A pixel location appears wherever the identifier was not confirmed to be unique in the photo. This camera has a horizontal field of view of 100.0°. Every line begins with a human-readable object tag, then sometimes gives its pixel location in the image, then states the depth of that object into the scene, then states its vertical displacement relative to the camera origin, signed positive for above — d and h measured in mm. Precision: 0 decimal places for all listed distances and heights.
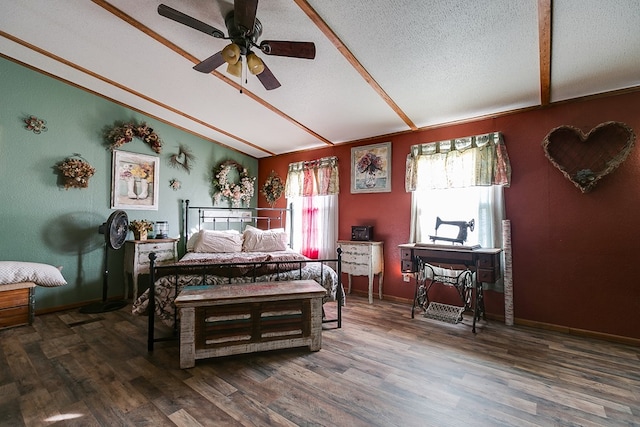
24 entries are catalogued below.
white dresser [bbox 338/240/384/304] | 3865 -619
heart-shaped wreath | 2635 +705
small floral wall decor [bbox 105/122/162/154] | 3799 +1224
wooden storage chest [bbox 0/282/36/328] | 2770 -915
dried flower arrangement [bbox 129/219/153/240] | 3864 -154
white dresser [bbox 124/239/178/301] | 3695 -541
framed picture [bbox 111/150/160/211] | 3885 +553
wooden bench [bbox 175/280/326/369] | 2098 -845
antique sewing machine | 3212 -149
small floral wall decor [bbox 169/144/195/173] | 4496 +1009
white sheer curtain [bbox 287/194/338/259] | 4656 -146
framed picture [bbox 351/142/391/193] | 4152 +789
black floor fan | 3324 -298
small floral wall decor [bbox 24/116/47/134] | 3209 +1126
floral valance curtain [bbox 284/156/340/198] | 4641 +713
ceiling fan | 1853 +1354
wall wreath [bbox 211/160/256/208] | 5055 +649
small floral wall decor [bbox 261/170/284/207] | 5395 +596
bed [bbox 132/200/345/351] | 2500 -532
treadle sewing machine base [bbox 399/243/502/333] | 2938 -545
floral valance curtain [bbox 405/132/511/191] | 3225 +702
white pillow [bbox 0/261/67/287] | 2805 -612
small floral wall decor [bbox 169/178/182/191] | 4488 +559
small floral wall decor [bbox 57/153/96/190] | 3395 +590
